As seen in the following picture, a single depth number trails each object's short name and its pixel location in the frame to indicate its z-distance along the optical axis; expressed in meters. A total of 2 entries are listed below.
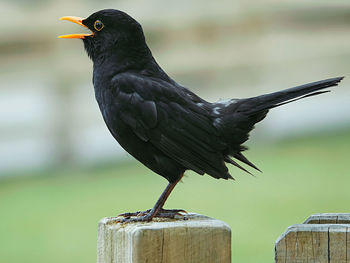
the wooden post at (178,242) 4.21
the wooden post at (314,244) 4.09
